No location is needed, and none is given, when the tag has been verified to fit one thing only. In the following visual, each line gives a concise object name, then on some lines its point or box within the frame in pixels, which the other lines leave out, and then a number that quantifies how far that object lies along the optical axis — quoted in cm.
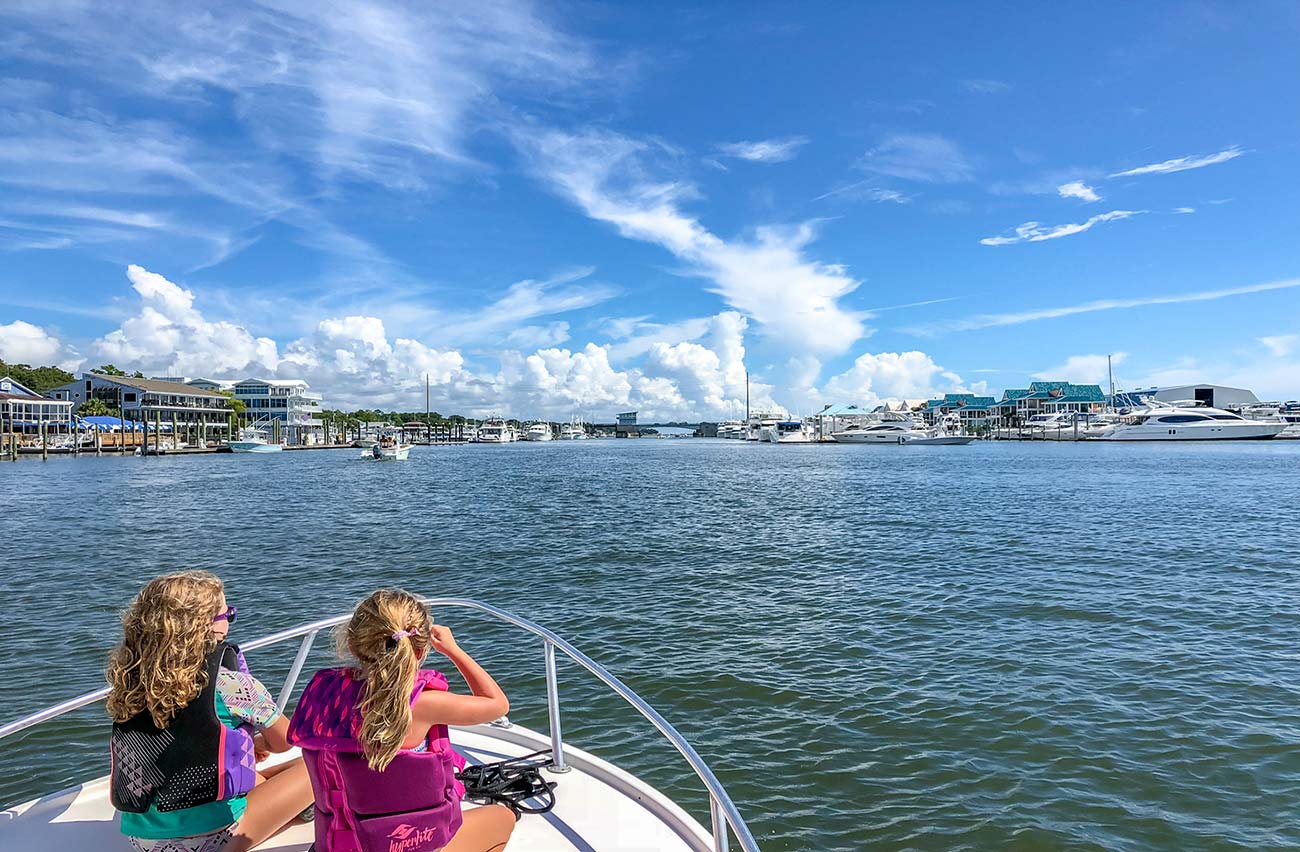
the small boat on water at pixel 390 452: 10112
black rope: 485
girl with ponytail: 329
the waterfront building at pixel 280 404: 15725
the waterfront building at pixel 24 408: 11381
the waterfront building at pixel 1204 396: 18838
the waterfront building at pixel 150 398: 13125
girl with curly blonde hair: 344
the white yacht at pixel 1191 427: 13912
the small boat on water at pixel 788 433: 17762
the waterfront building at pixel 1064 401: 19525
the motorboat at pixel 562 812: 424
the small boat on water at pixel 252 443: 12488
